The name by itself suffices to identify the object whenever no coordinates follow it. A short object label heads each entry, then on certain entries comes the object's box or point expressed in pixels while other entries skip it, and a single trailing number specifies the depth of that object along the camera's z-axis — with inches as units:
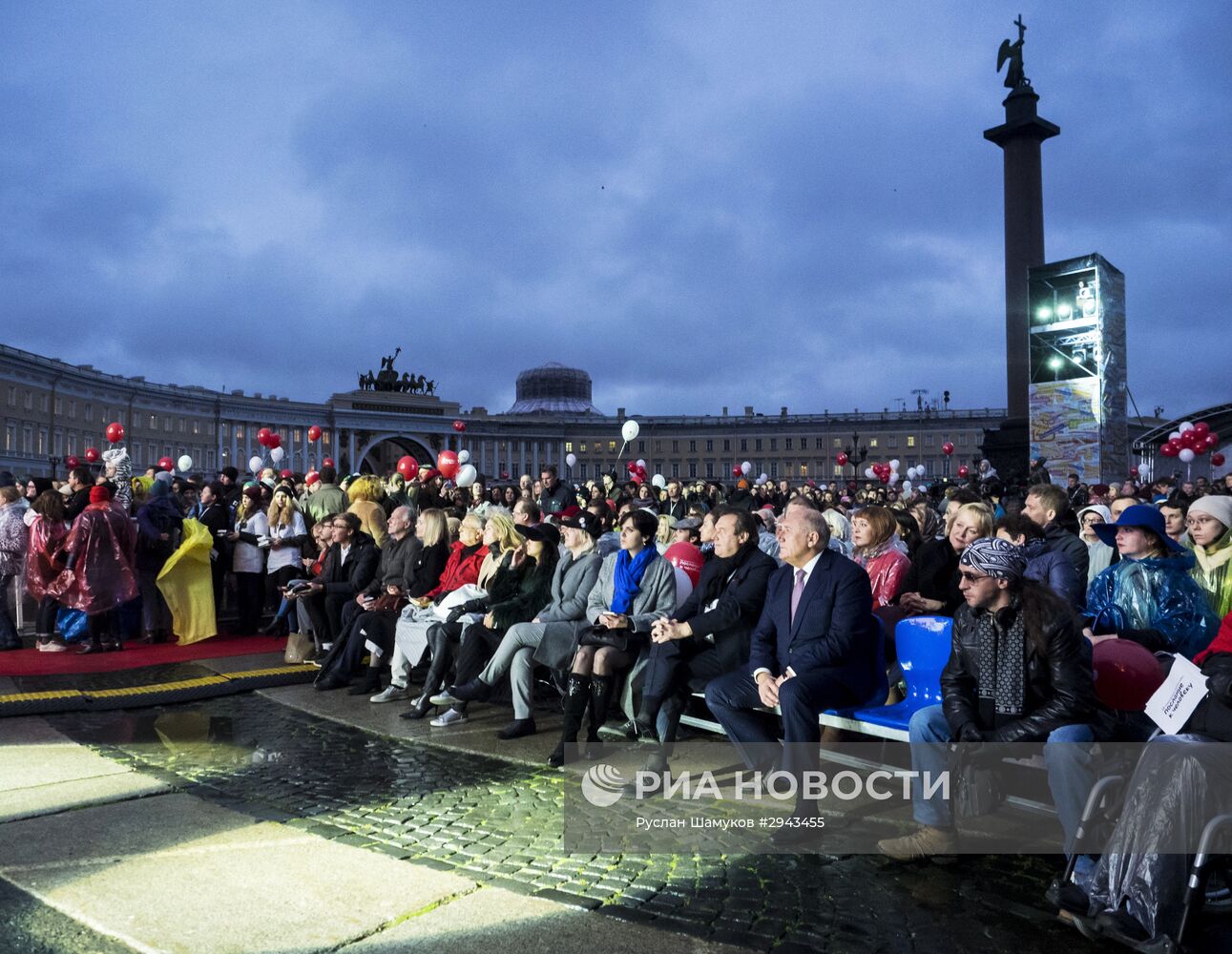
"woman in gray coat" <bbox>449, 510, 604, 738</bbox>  266.7
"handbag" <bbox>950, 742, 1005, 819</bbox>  167.9
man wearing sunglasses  156.8
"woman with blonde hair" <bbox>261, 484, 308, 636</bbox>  442.3
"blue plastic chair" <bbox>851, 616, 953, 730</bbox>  198.5
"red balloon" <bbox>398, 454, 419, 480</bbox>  643.8
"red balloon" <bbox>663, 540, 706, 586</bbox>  323.3
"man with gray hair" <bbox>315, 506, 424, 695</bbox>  319.6
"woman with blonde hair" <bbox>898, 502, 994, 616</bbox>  263.9
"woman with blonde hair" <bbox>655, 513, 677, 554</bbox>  412.8
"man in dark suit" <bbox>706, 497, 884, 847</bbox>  194.5
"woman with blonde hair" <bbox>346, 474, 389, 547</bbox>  405.7
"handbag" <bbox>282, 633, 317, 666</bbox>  362.0
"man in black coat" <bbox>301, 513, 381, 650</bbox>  362.3
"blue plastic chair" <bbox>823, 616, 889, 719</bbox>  208.2
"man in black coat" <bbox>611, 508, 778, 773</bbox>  232.5
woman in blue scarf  242.2
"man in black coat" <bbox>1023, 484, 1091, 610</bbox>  288.5
